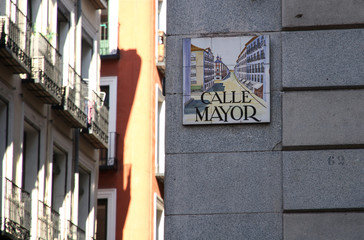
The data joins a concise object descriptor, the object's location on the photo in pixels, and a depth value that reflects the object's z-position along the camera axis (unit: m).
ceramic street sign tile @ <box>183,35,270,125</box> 18.16
